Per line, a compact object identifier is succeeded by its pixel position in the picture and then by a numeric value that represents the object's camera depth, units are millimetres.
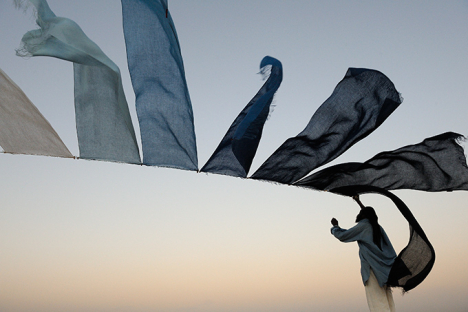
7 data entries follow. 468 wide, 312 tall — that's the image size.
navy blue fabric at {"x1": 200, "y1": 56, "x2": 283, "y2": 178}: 3850
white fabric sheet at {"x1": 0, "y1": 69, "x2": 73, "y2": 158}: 3807
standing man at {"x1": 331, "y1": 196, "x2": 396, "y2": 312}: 4246
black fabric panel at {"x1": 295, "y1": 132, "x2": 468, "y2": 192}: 4645
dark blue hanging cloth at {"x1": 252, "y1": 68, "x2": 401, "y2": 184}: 4242
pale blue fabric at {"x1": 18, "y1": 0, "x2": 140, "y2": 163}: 3846
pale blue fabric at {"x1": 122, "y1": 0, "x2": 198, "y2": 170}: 3879
